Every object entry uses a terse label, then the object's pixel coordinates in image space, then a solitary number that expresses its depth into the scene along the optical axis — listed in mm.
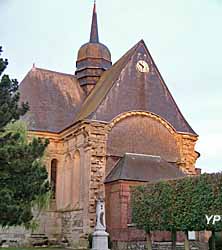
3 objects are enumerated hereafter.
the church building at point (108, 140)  28297
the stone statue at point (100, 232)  23681
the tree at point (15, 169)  15047
